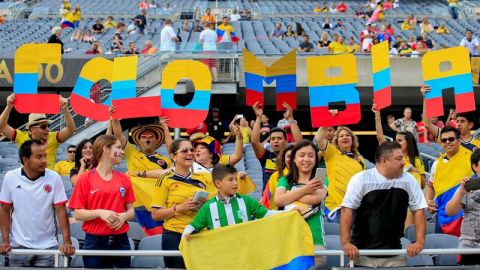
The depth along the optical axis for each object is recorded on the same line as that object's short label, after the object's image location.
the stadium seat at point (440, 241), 13.04
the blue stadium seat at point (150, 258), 12.61
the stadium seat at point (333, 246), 12.35
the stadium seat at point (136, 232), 14.16
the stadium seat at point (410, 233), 13.75
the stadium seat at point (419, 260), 12.56
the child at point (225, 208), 11.14
